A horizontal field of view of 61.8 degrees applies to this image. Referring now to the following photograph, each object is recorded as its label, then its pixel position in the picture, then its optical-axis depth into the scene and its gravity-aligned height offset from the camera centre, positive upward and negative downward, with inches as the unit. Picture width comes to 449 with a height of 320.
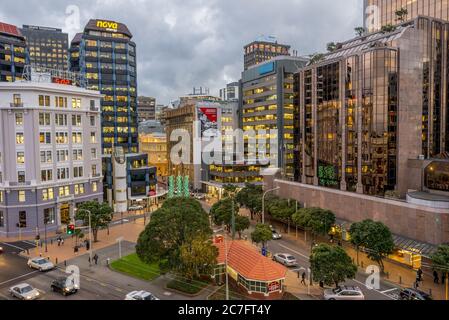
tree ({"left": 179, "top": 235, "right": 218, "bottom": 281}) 1686.8 -507.1
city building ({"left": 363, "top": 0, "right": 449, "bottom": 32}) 3865.7 +1520.5
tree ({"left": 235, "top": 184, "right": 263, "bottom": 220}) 3144.7 -474.8
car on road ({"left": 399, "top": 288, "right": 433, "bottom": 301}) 1577.3 -657.2
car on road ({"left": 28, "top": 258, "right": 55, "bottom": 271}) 2076.8 -655.0
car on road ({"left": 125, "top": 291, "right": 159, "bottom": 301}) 1558.8 -631.3
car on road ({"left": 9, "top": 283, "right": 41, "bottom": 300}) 1662.5 -650.3
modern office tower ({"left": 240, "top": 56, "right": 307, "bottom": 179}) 5605.3 +643.3
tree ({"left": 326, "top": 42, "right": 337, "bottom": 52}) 3710.6 +951.5
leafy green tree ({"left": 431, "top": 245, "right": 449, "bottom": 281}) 1679.4 -537.2
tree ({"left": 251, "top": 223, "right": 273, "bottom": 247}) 2230.3 -544.4
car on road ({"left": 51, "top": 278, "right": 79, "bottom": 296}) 1720.1 -648.6
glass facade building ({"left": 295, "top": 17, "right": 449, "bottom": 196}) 2684.5 +258.8
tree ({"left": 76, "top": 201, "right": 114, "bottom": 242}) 2517.2 -459.6
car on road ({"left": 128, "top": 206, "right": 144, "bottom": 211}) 3837.8 -643.7
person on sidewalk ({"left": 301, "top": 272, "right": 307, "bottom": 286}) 1844.2 -681.6
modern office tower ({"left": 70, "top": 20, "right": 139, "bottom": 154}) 5418.3 +1062.6
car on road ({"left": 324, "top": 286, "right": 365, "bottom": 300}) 1610.5 -659.2
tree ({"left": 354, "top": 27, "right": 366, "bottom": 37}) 3526.1 +1061.1
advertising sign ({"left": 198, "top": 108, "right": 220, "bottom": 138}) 5315.0 +330.3
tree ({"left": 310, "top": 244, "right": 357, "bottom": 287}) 1615.4 -539.9
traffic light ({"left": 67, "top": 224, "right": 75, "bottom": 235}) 1801.2 -396.9
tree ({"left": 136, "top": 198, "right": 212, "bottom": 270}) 1774.1 -431.1
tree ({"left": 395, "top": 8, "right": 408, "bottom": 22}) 3262.6 +1123.5
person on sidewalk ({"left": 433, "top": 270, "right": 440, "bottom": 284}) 1834.4 -677.0
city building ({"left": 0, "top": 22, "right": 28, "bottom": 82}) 6028.5 +1536.1
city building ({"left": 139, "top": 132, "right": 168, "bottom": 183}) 6820.9 -127.0
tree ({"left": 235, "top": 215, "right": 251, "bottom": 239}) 2570.4 -544.7
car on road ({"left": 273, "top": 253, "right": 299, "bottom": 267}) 2123.8 -669.9
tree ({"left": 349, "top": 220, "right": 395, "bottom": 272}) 1959.9 -521.3
